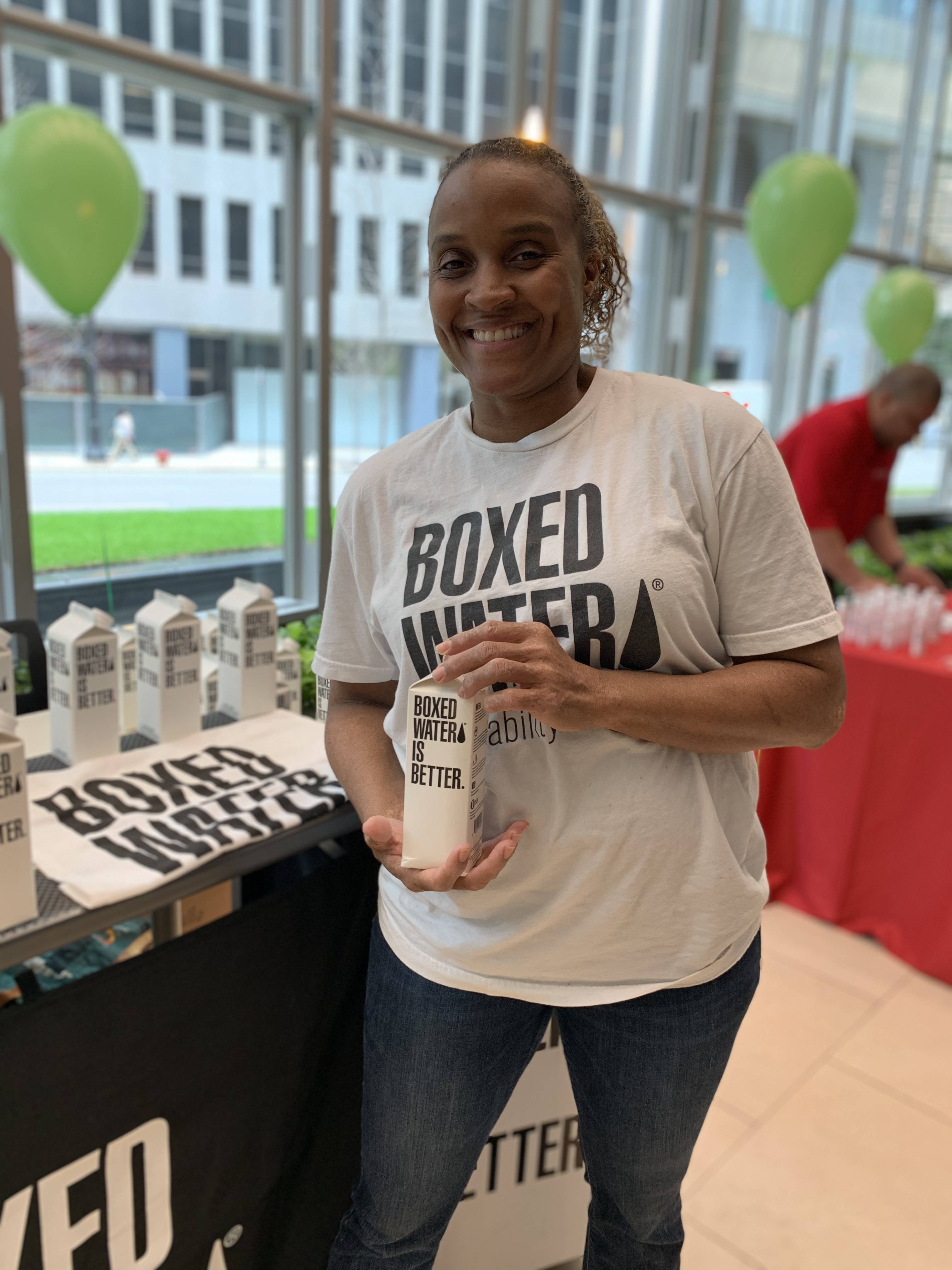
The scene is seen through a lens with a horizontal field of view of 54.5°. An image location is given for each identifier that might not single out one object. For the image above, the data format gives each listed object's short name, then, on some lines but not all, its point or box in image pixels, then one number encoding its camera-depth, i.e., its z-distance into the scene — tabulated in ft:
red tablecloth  8.20
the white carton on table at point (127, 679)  5.15
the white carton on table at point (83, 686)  4.54
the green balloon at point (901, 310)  17.84
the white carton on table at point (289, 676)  5.65
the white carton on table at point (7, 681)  4.36
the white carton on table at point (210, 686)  5.53
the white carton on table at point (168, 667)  4.85
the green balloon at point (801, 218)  13.51
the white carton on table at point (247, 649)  5.26
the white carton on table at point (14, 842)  3.21
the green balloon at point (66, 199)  8.04
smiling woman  2.90
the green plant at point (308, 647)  5.69
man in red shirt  10.05
